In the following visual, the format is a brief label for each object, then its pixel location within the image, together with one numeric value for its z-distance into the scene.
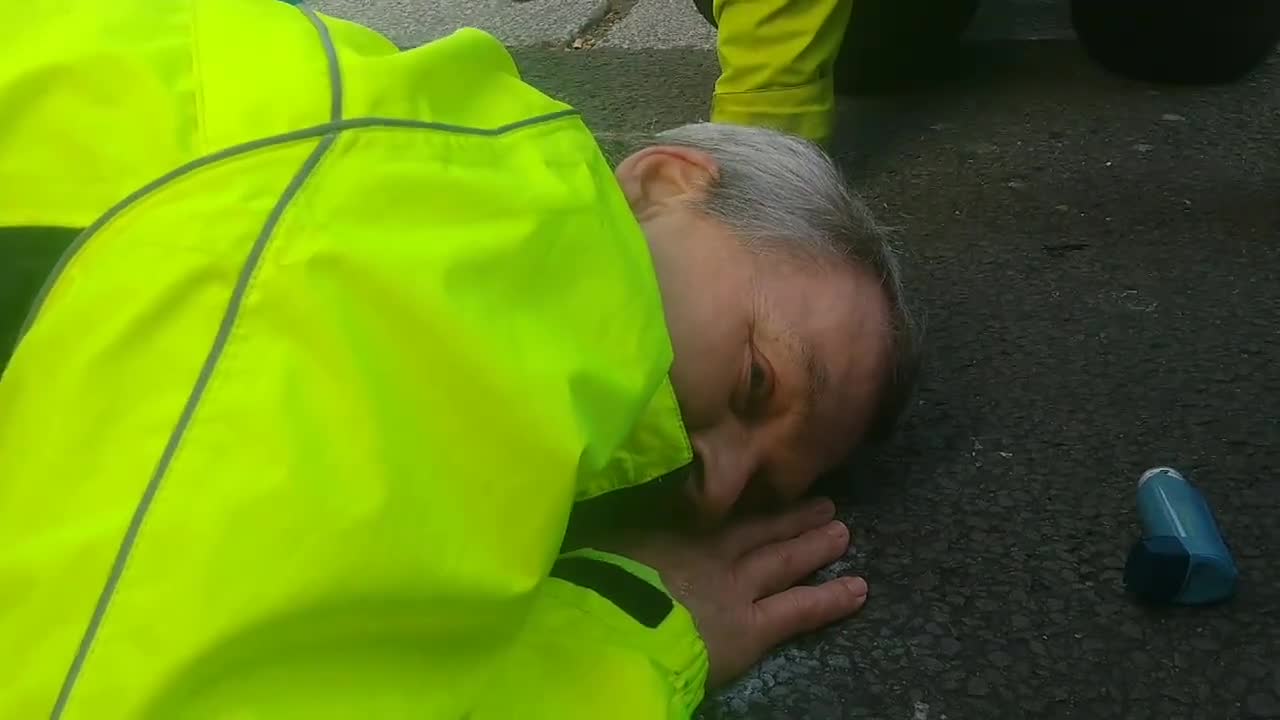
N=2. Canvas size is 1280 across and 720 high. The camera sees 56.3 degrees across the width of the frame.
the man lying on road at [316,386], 0.55
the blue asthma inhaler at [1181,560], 0.84
